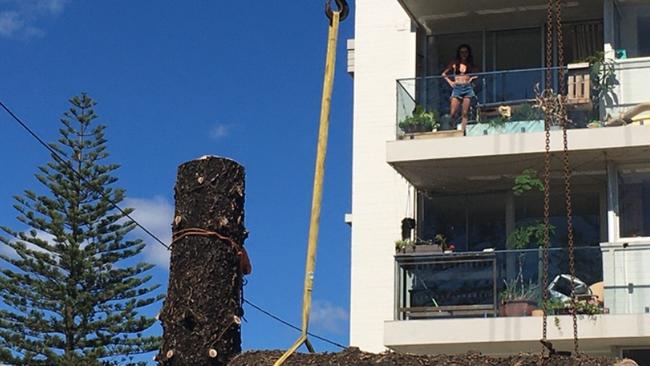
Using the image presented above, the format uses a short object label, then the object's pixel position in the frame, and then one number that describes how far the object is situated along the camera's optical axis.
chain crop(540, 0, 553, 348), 14.55
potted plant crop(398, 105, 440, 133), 15.31
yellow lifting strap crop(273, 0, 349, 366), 5.96
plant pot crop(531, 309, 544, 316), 14.27
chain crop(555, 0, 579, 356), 14.62
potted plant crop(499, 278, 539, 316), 14.29
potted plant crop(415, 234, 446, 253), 14.87
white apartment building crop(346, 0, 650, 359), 14.27
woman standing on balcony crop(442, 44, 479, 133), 15.30
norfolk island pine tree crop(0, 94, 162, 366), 24.20
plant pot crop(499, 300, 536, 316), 14.28
